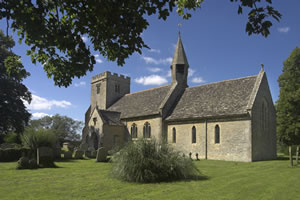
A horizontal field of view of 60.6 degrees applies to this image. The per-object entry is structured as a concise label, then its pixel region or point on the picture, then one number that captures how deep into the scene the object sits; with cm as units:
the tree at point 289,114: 2865
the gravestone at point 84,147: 2862
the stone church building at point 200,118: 2448
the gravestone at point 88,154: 2504
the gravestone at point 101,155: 2017
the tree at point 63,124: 7124
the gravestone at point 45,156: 1647
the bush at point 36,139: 1989
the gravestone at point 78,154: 2352
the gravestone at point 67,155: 2294
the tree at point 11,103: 3484
